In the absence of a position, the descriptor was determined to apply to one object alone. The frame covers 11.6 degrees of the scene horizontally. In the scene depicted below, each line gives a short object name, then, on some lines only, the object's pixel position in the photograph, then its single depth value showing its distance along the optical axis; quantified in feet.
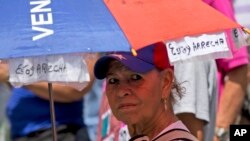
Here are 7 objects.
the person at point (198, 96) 22.07
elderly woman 16.89
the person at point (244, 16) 27.04
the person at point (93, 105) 30.82
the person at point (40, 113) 26.31
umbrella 15.37
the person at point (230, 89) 24.50
